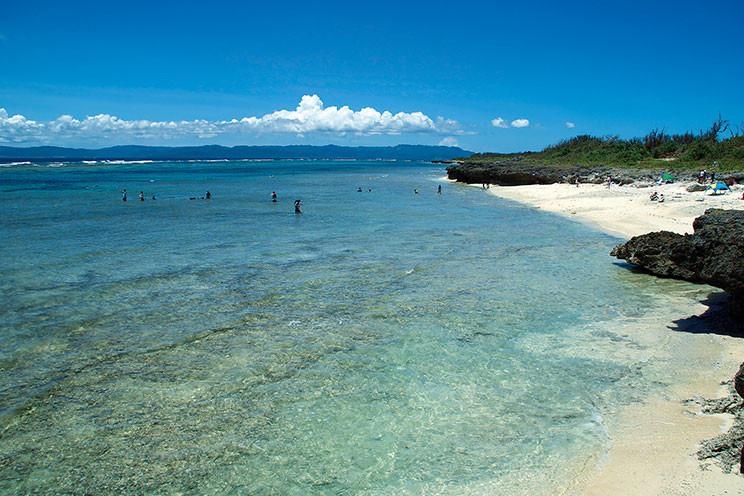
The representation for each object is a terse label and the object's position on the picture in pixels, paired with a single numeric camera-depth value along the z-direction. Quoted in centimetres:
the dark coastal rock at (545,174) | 4824
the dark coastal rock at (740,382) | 651
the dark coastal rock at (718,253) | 924
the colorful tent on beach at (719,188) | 3222
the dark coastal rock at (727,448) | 580
